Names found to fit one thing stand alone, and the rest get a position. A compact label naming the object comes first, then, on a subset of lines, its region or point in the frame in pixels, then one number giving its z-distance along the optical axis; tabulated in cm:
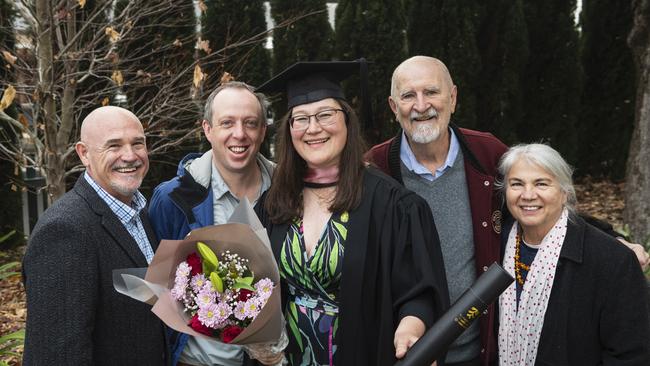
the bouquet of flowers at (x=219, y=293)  217
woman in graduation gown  249
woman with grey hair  249
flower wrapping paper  218
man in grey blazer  215
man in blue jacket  274
